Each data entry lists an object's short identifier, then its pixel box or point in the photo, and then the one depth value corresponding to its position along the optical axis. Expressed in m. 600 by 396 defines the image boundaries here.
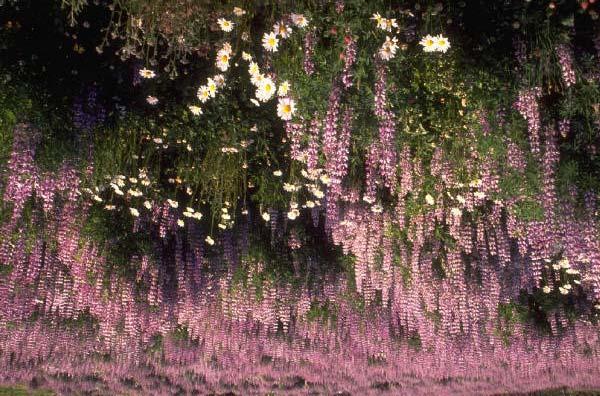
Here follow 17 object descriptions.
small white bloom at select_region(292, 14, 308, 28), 3.19
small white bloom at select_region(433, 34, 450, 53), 3.19
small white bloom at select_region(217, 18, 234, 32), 3.38
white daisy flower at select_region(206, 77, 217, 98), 3.61
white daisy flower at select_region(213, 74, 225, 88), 3.60
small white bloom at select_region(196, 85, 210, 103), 3.62
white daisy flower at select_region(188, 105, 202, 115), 3.72
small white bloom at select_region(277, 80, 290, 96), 3.36
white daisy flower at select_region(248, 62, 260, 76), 3.42
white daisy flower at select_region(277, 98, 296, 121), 3.39
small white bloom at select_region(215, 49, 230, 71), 3.47
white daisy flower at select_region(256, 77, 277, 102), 3.46
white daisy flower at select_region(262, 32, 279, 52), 3.33
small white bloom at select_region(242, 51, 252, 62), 3.31
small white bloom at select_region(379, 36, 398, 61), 3.19
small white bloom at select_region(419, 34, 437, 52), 3.20
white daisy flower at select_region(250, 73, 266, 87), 3.44
